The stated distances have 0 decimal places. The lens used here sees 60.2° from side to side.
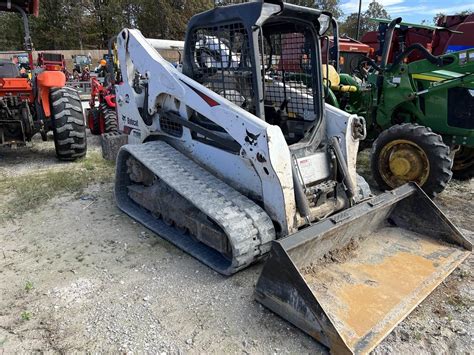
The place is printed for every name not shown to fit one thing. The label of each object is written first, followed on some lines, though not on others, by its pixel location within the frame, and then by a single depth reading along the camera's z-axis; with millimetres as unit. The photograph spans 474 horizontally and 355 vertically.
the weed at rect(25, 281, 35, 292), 3111
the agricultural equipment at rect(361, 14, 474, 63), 9281
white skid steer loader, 2783
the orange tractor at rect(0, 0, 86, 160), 6254
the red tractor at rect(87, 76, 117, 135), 7926
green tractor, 4855
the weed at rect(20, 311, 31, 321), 2779
